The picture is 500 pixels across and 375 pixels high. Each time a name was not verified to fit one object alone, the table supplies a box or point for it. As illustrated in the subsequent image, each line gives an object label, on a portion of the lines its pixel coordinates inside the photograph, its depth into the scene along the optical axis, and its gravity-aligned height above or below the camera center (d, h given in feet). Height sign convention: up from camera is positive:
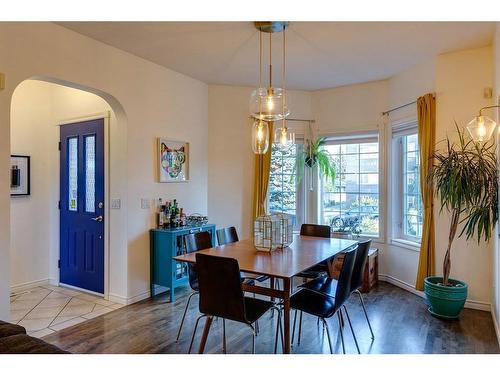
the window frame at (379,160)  15.34 +1.21
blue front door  13.03 -0.61
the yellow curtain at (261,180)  16.21 +0.40
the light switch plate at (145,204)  12.87 -0.54
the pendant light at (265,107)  9.08 +2.15
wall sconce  9.13 +1.56
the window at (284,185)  17.21 +0.15
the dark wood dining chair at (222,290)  7.07 -2.11
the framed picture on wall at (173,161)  13.56 +1.16
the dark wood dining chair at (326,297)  7.82 -2.74
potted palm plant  9.84 -0.27
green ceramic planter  10.59 -3.42
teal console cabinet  12.60 -2.57
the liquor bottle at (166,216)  13.60 -1.05
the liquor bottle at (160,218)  13.50 -1.11
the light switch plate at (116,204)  12.39 -0.51
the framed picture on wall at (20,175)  13.56 +0.60
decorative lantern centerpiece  9.41 -1.18
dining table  7.25 -1.68
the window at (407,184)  14.06 +0.16
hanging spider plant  16.44 +1.33
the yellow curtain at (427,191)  12.44 -0.12
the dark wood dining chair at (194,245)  9.78 -1.66
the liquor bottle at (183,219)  13.94 -1.22
